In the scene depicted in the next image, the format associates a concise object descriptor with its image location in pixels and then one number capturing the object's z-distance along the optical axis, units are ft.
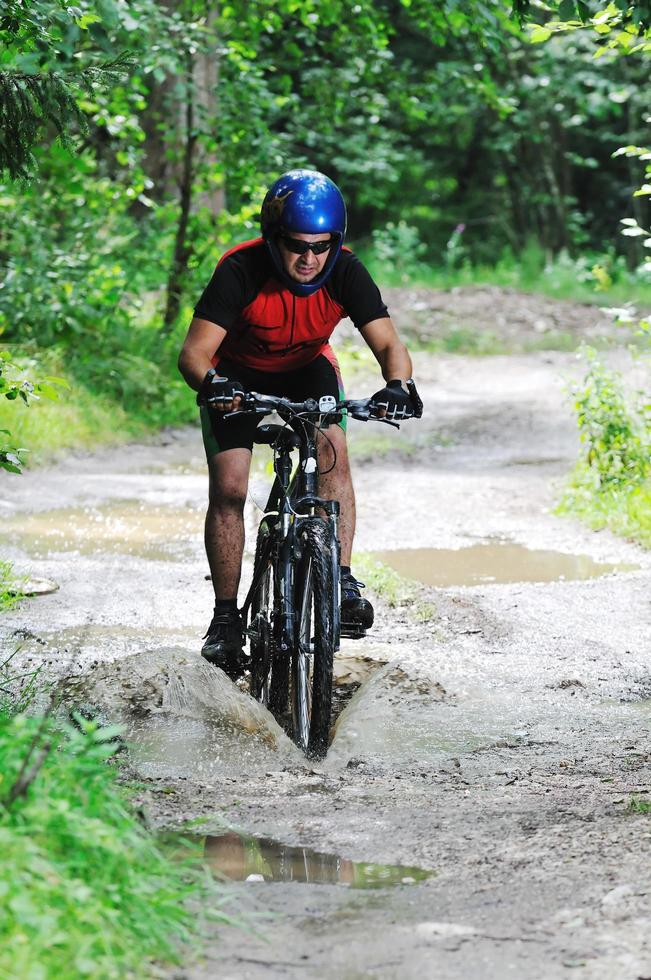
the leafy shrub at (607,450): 65.16
